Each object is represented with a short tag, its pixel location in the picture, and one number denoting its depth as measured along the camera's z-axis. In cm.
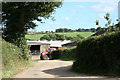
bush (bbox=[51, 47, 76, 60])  3156
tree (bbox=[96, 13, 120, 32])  1961
